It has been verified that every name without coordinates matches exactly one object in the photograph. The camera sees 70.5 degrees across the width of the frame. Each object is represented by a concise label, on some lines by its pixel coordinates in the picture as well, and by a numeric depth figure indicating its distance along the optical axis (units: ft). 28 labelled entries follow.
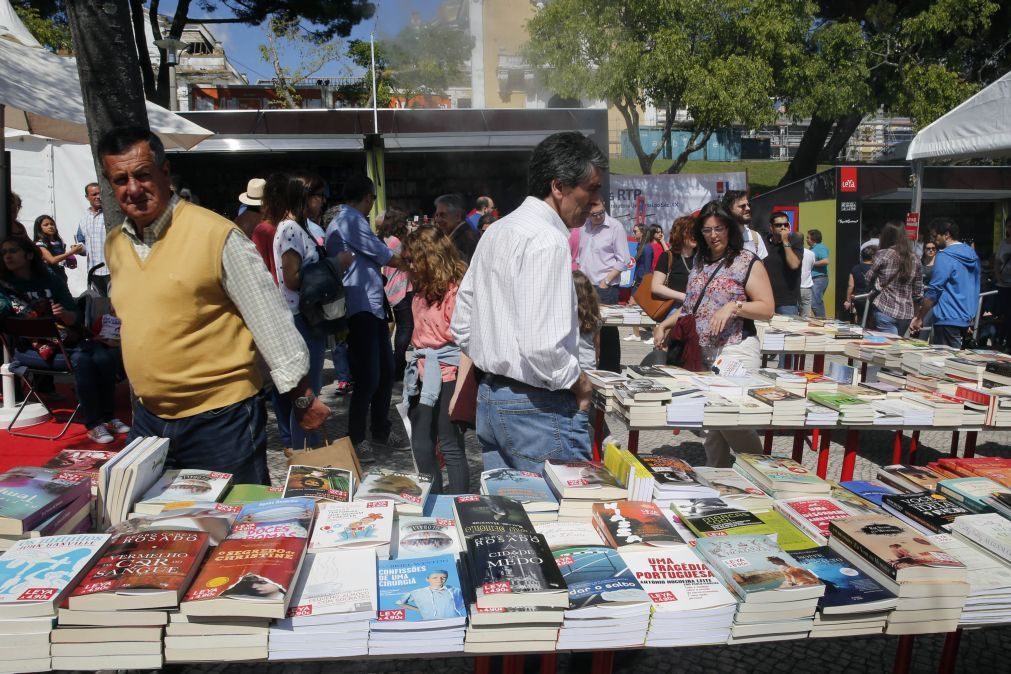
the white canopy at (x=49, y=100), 15.30
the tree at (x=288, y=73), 93.56
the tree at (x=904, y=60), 62.03
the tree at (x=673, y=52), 55.93
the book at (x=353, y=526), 5.98
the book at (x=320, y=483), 6.82
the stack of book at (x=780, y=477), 8.05
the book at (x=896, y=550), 5.63
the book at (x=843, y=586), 5.47
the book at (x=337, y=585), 5.06
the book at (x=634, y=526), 6.29
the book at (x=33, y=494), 5.58
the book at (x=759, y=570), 5.38
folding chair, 15.33
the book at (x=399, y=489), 6.85
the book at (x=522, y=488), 6.80
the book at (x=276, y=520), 5.84
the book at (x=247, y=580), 4.81
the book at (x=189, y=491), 6.37
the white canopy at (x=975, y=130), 20.24
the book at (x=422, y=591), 5.11
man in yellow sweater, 6.76
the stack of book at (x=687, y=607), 5.31
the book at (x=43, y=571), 4.74
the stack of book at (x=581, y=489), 6.85
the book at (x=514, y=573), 5.06
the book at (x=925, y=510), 6.95
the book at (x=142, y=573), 4.76
